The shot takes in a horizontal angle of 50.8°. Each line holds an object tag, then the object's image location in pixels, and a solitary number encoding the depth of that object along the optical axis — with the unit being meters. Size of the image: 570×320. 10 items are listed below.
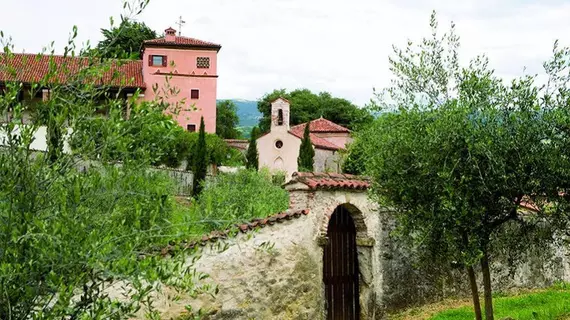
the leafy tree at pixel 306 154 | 47.81
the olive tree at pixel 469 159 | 9.73
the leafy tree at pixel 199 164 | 35.69
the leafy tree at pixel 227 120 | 76.62
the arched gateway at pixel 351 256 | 13.80
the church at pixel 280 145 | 52.84
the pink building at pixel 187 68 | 50.47
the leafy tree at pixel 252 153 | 47.84
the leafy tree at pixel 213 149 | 41.33
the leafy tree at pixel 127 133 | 5.60
